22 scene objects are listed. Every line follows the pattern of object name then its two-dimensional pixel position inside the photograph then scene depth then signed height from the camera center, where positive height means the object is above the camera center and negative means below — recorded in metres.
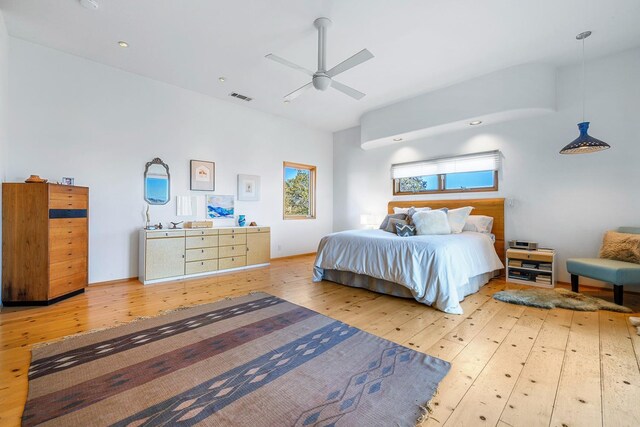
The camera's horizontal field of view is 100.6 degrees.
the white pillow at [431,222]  3.80 -0.09
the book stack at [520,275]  3.80 -0.85
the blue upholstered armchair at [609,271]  2.79 -0.60
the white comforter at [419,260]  2.85 -0.55
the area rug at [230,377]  1.39 -1.04
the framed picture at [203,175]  4.61 +0.70
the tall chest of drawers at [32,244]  2.88 -0.33
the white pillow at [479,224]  4.26 -0.13
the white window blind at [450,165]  4.47 +0.94
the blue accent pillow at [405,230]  3.81 -0.21
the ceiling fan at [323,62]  2.74 +1.62
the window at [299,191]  6.21 +0.59
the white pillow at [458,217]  4.11 -0.02
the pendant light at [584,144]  2.92 +0.81
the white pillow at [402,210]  4.64 +0.11
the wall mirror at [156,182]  4.15 +0.51
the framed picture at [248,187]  5.22 +0.56
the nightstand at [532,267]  3.62 -0.72
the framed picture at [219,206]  4.84 +0.16
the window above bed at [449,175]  4.52 +0.78
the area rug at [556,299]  2.87 -0.97
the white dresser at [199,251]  3.86 -0.60
